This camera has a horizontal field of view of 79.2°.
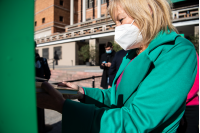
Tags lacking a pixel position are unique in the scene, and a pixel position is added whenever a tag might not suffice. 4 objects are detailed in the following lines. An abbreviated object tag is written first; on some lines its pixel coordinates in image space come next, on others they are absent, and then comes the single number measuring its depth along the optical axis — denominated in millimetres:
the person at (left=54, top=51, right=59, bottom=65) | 18297
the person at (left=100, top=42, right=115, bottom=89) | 4223
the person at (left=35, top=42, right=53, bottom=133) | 2596
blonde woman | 584
